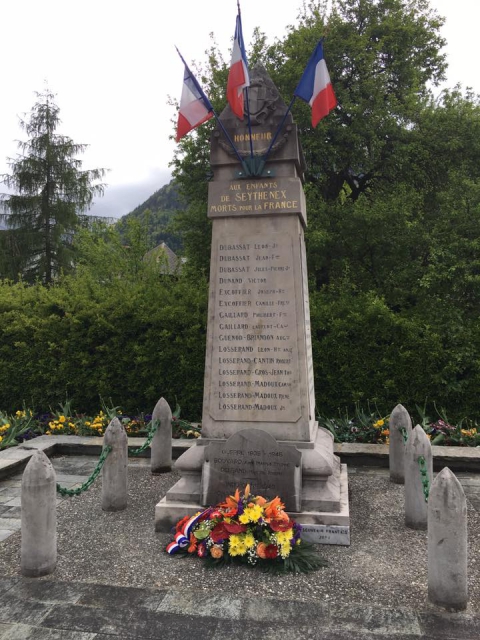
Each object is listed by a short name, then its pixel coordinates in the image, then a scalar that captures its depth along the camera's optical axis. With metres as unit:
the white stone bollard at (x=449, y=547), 3.37
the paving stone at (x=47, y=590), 3.58
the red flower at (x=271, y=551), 4.07
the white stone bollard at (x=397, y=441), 6.23
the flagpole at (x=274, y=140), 5.07
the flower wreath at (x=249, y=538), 4.09
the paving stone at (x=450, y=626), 3.08
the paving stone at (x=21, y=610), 3.29
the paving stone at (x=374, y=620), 3.16
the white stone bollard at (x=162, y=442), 6.76
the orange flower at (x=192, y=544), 4.28
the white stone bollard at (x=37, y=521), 3.93
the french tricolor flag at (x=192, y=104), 5.36
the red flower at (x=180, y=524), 4.44
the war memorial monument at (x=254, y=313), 4.89
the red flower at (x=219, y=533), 4.20
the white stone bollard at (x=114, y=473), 5.36
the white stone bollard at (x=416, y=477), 4.72
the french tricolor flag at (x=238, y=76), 4.85
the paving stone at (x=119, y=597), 3.49
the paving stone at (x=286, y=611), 3.30
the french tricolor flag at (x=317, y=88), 5.20
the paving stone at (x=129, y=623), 3.13
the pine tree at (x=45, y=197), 25.78
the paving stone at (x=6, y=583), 3.71
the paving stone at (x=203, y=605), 3.37
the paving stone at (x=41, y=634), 3.09
